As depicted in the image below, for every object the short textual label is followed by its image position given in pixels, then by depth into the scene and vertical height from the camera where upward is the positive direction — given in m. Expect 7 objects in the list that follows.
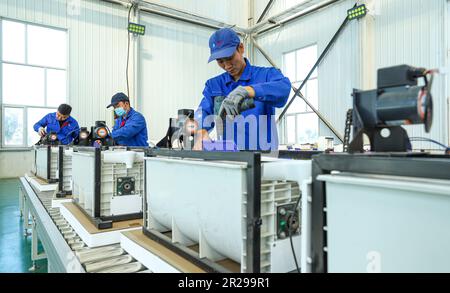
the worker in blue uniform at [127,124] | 2.59 +0.23
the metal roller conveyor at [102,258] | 0.88 -0.37
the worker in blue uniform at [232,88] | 1.29 +0.24
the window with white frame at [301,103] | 5.82 +0.93
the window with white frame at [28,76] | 4.73 +1.24
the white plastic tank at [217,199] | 0.68 -0.14
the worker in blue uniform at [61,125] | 3.49 +0.31
